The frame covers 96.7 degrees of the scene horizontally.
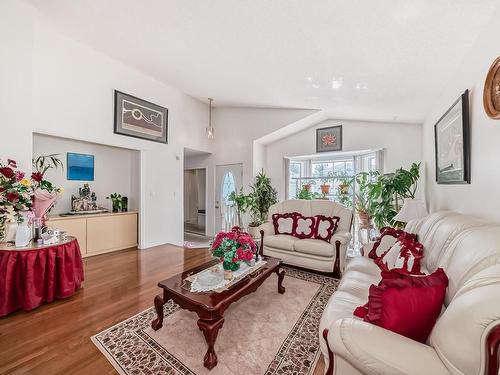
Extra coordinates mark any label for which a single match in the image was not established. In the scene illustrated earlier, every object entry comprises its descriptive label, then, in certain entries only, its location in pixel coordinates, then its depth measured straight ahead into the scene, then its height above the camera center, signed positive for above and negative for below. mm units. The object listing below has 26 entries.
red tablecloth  2072 -861
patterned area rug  1499 -1188
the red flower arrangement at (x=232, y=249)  1956 -532
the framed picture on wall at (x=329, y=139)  4797 +1117
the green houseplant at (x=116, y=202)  4363 -247
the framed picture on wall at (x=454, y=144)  1959 +464
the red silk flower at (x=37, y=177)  2412 +138
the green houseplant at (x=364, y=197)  4293 -159
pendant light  5232 +1998
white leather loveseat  3029 -782
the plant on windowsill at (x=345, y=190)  4730 -17
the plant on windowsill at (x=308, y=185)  5260 +102
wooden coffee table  1513 -834
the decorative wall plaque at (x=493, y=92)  1515 +692
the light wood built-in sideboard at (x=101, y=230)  3621 -720
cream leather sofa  738 -556
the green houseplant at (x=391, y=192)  3475 -46
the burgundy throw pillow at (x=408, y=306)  1056 -573
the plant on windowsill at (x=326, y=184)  5051 +120
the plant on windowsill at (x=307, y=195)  5062 -131
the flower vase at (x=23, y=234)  2207 -445
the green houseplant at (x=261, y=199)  5066 -220
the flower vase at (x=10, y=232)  2367 -457
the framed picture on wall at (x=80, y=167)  4109 +435
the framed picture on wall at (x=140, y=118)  3938 +1364
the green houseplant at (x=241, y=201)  5043 -264
